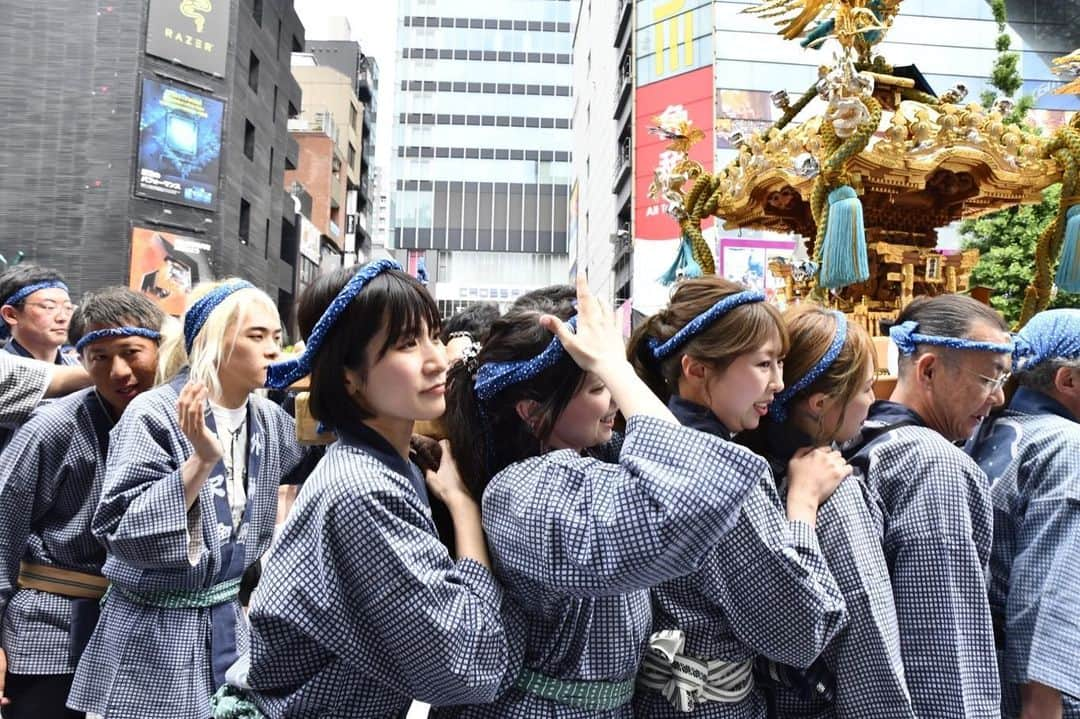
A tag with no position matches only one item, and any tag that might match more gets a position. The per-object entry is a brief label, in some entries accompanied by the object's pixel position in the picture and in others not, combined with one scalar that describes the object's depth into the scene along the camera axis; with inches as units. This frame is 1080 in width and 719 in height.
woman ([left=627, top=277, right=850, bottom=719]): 69.2
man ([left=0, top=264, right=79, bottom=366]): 147.7
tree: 599.8
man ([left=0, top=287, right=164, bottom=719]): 105.9
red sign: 1005.2
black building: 848.9
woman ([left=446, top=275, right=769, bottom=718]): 57.8
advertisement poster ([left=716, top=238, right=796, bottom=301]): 874.8
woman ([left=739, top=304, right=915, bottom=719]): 74.0
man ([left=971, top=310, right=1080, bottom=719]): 81.0
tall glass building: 2338.8
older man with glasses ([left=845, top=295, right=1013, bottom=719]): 75.6
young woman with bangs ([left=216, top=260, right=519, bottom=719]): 59.7
